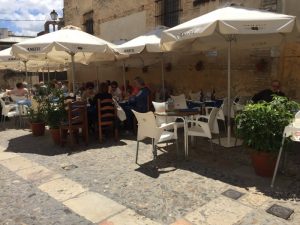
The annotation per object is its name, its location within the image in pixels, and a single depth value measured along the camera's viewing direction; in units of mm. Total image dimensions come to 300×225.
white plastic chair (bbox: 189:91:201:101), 9406
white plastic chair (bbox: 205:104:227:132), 7275
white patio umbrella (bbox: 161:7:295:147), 5176
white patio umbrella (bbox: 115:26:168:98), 7863
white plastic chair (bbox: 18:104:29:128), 9672
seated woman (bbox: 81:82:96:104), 8648
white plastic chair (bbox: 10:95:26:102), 10175
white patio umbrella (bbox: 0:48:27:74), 10625
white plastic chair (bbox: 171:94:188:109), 7785
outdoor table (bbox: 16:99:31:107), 9395
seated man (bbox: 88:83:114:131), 6988
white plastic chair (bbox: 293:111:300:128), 4165
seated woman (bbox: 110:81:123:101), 9523
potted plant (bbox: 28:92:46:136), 7876
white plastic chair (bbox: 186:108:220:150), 5673
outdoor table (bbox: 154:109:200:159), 5691
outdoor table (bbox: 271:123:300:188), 4010
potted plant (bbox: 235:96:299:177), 4355
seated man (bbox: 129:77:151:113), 7594
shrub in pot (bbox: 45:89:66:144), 6910
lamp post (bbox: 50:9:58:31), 17619
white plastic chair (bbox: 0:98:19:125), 9728
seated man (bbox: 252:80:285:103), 6890
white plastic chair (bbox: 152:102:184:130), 6469
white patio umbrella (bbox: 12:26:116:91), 6875
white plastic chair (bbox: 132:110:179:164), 5188
